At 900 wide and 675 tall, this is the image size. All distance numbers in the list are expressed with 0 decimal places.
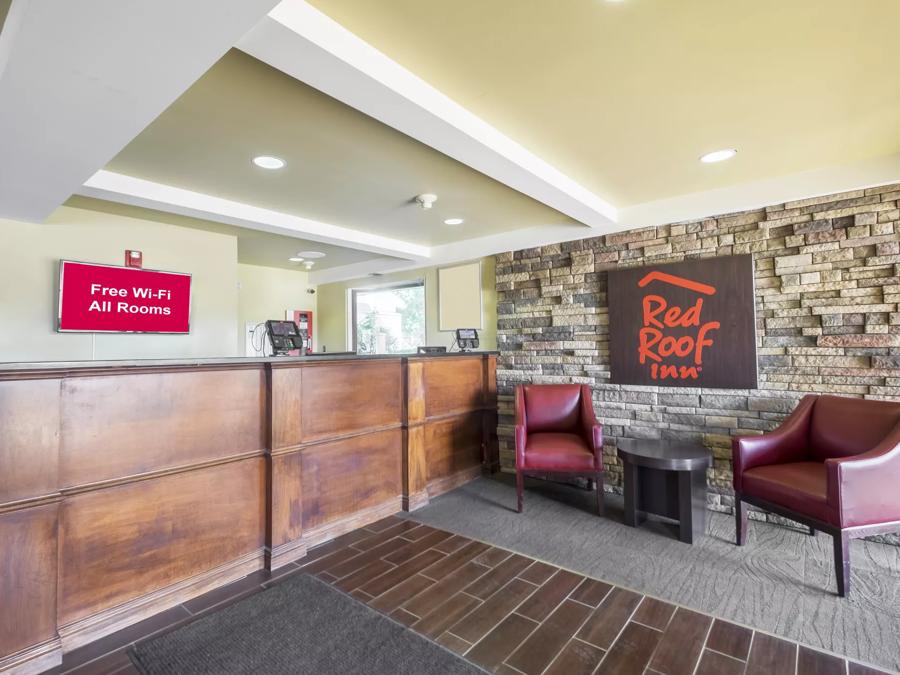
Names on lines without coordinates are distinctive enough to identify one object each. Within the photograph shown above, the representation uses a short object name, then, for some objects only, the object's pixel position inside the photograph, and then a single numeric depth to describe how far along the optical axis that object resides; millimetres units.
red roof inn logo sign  3477
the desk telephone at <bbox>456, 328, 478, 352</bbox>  4848
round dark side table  3021
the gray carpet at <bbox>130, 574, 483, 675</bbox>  1862
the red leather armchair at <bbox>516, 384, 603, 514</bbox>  3439
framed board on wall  5242
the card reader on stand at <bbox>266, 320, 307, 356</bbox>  3061
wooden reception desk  1874
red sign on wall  3898
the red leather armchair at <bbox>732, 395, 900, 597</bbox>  2312
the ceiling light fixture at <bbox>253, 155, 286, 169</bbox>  2939
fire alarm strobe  4207
